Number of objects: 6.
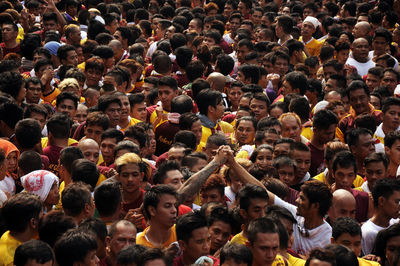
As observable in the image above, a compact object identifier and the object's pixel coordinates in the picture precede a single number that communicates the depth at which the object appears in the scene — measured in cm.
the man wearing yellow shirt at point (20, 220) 1311
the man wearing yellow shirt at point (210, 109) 2078
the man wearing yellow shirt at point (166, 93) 2178
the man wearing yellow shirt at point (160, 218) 1399
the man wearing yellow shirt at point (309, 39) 3161
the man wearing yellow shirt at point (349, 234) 1400
